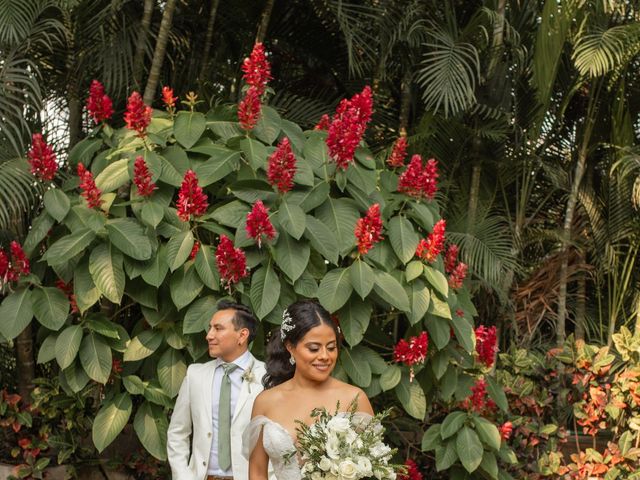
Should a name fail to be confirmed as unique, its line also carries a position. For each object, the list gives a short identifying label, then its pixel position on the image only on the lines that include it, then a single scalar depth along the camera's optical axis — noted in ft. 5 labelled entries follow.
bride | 11.23
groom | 14.12
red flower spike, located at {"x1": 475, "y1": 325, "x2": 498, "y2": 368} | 17.63
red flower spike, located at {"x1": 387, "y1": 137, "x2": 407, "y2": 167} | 17.67
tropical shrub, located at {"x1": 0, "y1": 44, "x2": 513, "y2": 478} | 16.17
